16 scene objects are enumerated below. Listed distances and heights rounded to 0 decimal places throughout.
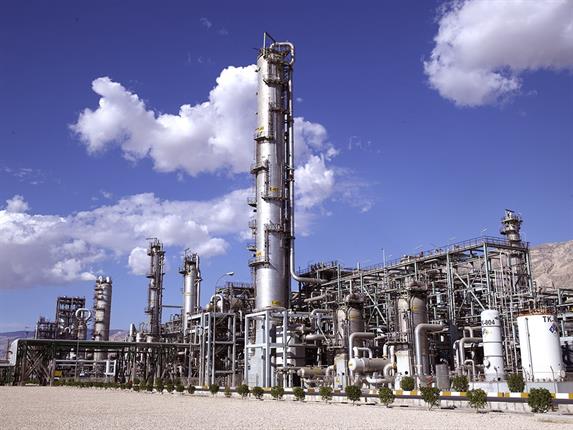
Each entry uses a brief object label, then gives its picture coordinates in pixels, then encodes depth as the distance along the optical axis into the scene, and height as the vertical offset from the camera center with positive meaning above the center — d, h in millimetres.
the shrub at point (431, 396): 27938 -1384
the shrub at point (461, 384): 34188 -1045
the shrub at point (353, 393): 32156 -1406
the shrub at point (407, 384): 37156 -1114
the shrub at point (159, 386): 51406 -1561
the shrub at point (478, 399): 25453 -1404
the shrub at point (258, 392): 38750 -1586
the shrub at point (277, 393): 37875 -1618
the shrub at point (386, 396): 29906 -1471
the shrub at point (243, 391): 40688 -1593
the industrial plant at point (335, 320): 45172 +4030
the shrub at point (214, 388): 44500 -1514
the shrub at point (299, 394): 35812 -1599
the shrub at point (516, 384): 31792 -1030
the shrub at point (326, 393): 34500 -1497
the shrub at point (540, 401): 23125 -1366
